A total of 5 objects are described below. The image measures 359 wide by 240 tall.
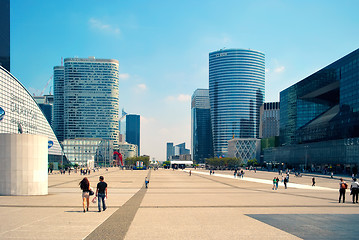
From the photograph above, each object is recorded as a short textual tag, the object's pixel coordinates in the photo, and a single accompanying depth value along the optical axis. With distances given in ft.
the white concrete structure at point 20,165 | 73.61
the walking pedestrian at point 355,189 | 68.18
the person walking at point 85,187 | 51.29
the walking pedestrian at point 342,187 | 68.58
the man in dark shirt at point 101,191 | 51.21
